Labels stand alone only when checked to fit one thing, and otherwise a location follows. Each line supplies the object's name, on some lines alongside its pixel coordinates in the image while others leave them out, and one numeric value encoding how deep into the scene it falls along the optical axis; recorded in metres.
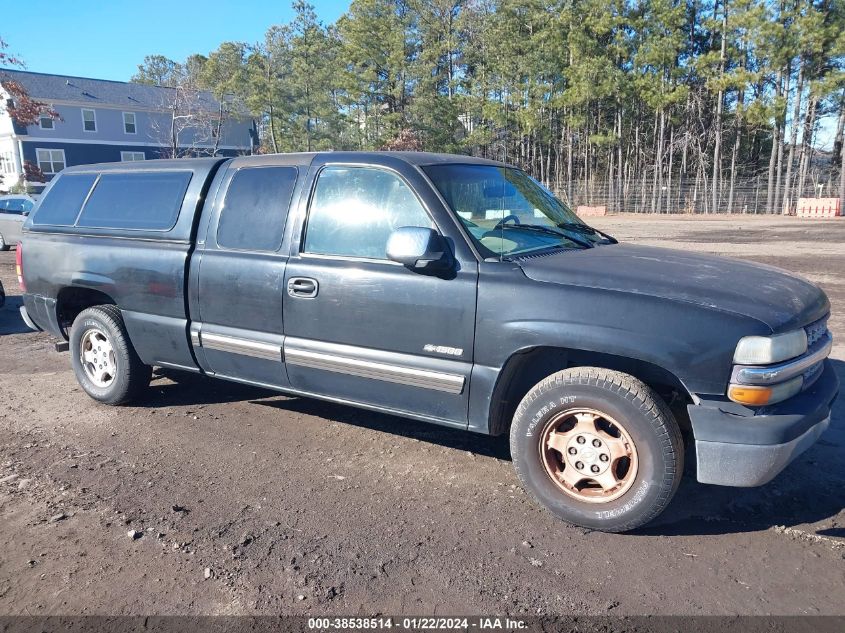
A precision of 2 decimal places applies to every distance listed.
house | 42.09
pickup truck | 3.08
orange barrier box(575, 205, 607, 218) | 40.50
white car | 17.66
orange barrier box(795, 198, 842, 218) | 32.69
